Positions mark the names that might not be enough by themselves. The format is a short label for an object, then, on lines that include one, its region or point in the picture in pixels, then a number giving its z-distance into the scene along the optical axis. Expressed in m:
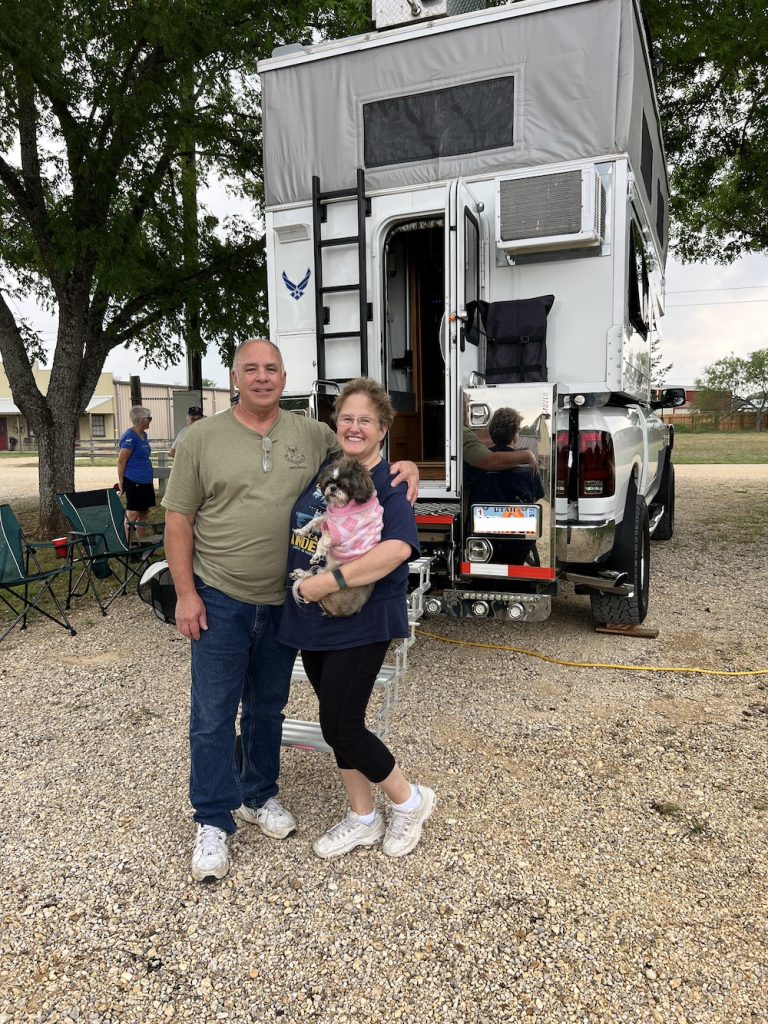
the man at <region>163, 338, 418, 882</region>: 2.47
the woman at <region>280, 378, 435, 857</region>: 2.34
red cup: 5.50
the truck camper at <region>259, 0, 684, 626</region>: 4.01
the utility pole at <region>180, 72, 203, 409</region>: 8.97
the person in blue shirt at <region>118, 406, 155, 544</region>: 8.38
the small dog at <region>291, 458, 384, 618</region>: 2.31
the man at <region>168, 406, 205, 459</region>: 9.91
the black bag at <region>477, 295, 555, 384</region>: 4.19
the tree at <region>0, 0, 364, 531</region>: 6.69
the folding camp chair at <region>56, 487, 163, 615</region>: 6.40
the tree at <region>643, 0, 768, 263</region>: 7.70
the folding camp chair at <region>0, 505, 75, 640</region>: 5.34
